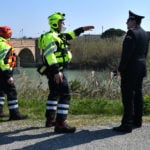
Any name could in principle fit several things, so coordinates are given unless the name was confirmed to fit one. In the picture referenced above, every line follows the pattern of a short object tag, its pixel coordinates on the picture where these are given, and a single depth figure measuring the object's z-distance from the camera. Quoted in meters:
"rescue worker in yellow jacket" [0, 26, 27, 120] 8.65
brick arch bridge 54.61
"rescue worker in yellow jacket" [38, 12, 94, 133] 7.34
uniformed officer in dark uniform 7.20
